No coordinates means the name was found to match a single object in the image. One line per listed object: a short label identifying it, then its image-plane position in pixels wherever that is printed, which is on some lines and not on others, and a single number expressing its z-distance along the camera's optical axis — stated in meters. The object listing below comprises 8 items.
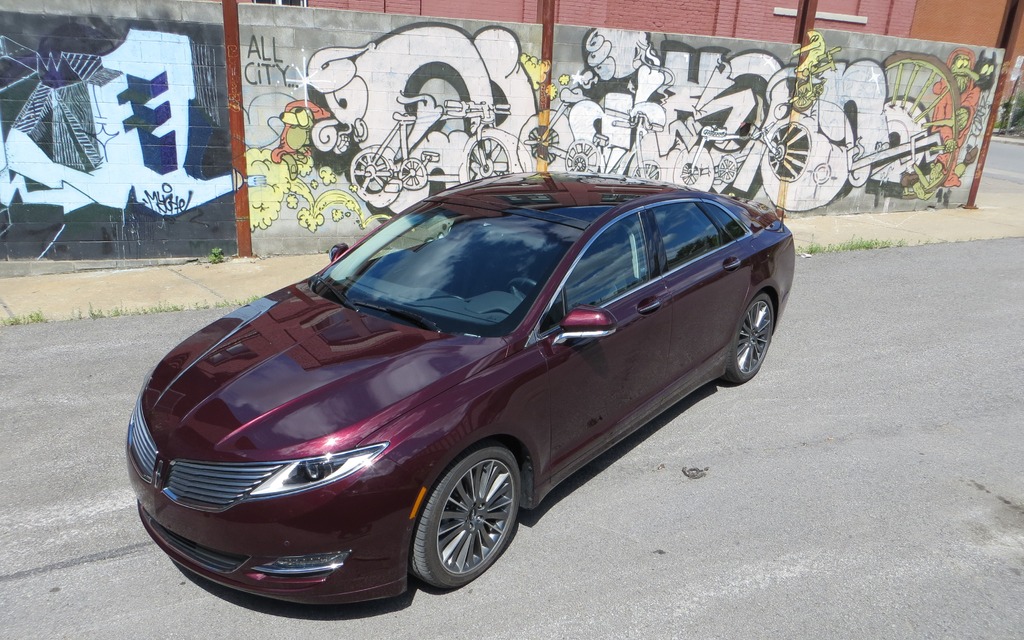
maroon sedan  3.07
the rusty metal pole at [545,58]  10.20
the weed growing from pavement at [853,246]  10.70
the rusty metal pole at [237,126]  8.93
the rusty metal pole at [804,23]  11.83
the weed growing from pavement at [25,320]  7.19
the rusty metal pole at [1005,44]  13.31
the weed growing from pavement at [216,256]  9.47
